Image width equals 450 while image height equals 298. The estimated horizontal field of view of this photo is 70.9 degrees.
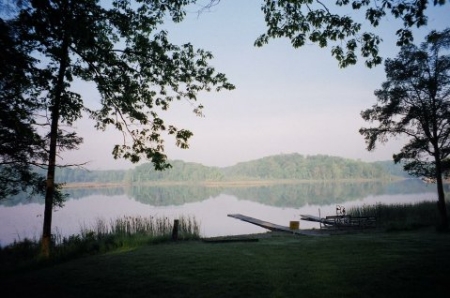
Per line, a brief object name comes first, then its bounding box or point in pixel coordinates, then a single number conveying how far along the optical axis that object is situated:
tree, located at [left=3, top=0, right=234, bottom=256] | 7.39
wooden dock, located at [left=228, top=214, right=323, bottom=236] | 18.41
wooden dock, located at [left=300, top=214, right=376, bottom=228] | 20.52
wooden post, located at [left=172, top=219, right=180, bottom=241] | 15.56
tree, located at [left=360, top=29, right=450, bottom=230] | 17.70
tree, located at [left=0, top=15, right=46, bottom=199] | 6.13
